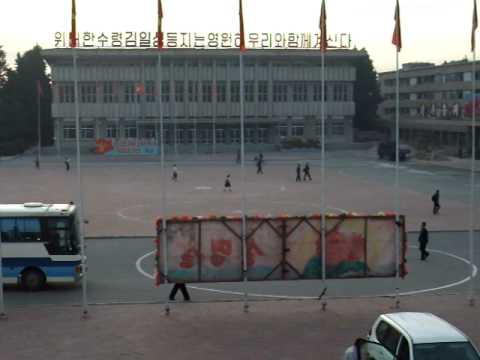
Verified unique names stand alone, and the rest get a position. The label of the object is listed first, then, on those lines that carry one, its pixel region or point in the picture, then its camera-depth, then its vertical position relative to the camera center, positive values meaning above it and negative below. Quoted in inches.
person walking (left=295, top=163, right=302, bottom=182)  1932.0 -133.8
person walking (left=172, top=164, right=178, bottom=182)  1919.2 -126.1
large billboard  629.9 -115.1
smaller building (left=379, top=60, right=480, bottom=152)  3283.2 +150.7
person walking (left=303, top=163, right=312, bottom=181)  1962.4 -124.1
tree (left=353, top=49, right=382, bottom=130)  4035.4 +229.8
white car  404.2 -136.1
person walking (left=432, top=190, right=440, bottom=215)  1306.6 -146.1
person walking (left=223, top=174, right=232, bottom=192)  1660.8 -144.4
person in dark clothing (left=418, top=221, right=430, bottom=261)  900.6 -155.5
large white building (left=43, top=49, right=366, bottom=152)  3221.0 +190.7
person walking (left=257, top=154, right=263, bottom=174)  2183.9 -116.8
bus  740.0 -132.2
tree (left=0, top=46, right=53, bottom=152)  3479.3 +195.5
